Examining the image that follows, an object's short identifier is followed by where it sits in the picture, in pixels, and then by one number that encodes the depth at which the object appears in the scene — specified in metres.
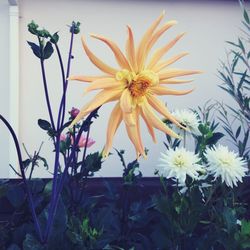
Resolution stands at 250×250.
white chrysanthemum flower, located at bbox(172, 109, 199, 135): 1.14
